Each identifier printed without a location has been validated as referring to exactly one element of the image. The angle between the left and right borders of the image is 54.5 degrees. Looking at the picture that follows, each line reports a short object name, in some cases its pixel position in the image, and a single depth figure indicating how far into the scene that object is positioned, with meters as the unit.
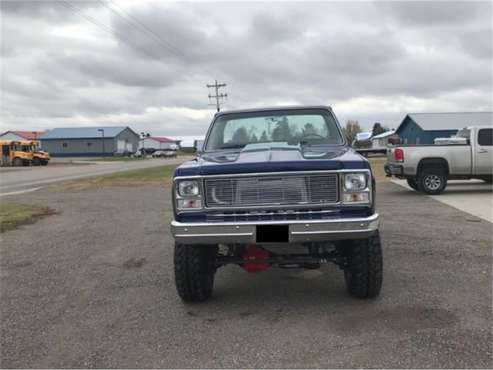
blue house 50.12
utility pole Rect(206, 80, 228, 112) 56.06
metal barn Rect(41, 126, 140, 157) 82.00
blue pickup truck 3.91
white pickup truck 13.14
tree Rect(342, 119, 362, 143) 100.86
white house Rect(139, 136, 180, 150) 122.97
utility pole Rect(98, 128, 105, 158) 82.00
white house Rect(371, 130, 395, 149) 60.94
